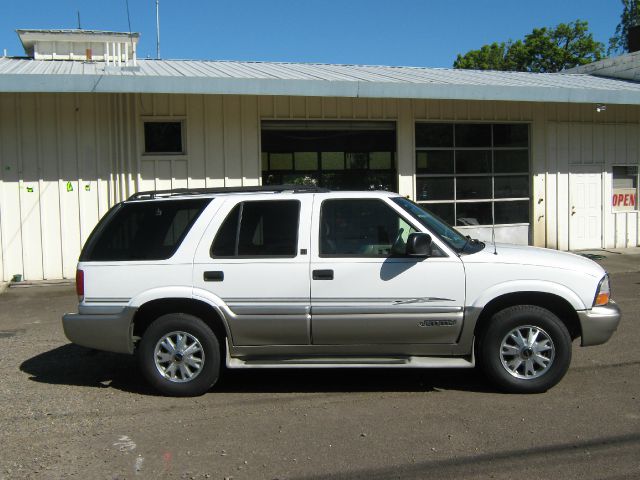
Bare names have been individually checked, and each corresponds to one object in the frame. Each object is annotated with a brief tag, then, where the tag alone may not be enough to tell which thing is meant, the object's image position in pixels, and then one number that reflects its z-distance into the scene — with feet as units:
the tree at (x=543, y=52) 151.74
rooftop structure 47.37
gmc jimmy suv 18.16
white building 40.83
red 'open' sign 54.24
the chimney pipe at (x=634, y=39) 67.31
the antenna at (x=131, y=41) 48.14
